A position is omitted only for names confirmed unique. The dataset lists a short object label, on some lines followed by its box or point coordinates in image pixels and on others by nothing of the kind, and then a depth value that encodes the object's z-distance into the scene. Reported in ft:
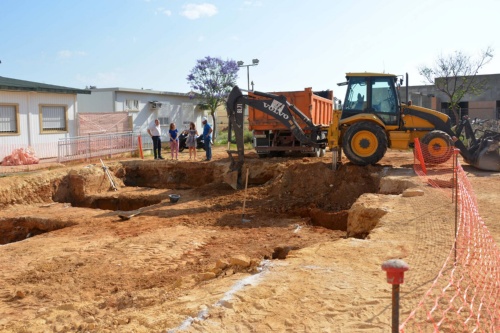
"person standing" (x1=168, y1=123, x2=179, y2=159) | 64.03
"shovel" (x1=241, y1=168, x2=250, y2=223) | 39.81
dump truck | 57.88
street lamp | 102.47
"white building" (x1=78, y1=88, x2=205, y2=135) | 88.69
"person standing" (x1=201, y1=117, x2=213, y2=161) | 60.90
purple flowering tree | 107.76
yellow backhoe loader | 45.34
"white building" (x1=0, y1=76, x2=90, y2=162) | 62.23
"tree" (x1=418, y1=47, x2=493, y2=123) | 104.22
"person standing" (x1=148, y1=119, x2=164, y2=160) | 62.49
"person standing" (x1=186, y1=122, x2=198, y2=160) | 64.08
